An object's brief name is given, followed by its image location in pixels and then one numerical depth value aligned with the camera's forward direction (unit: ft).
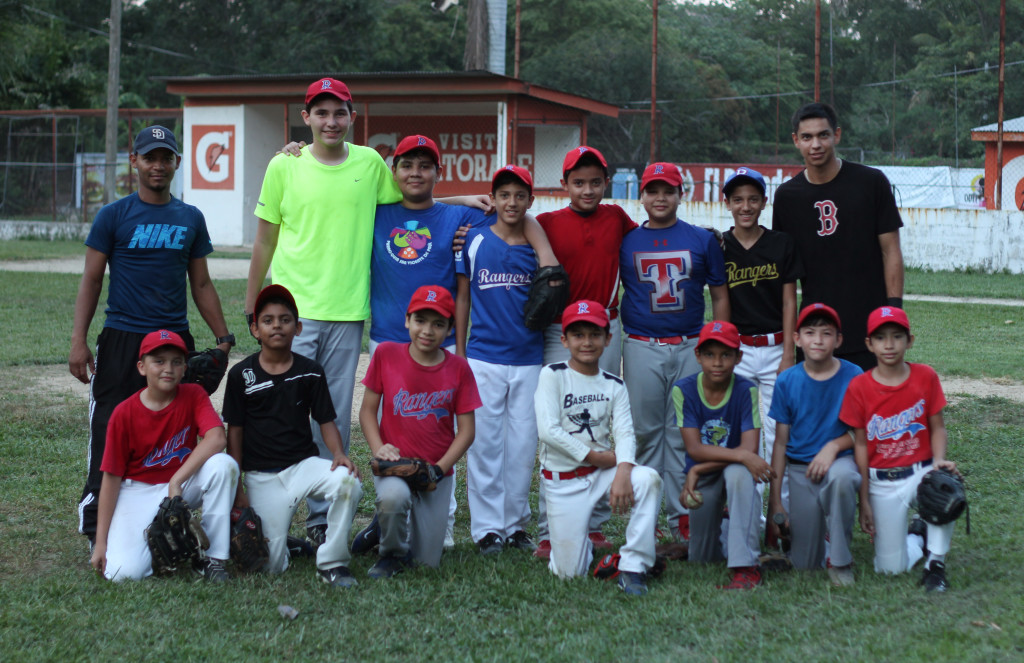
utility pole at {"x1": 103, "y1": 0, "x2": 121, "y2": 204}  81.71
